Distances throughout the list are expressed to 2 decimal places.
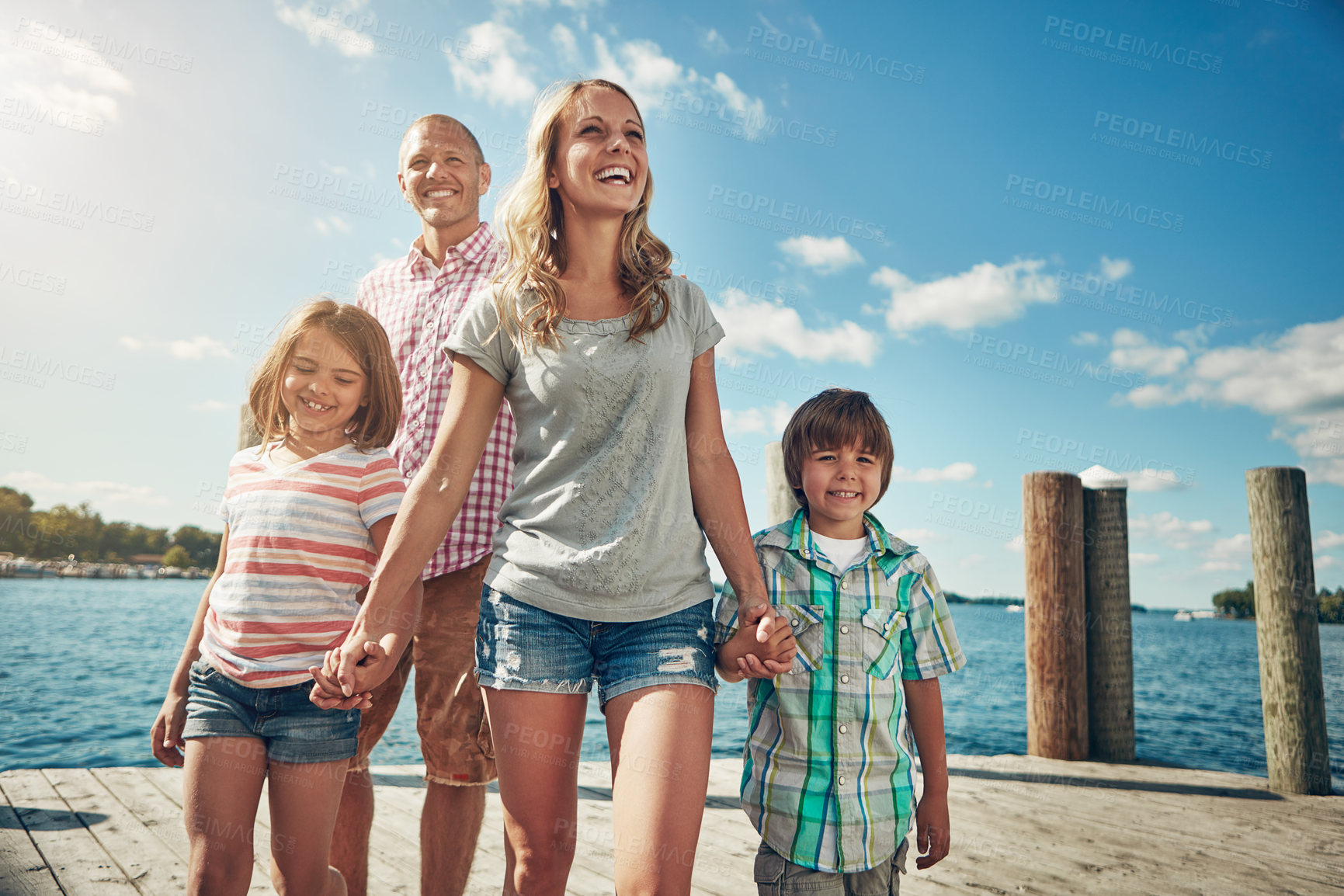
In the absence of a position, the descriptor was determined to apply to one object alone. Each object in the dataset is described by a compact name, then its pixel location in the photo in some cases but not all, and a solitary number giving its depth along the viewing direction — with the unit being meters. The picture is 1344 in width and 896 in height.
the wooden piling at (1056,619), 5.28
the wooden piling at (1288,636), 4.66
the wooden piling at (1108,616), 5.31
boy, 1.94
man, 2.43
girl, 1.87
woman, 1.59
